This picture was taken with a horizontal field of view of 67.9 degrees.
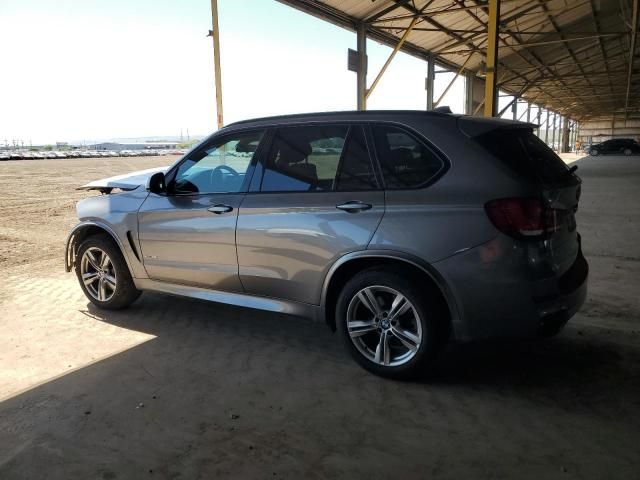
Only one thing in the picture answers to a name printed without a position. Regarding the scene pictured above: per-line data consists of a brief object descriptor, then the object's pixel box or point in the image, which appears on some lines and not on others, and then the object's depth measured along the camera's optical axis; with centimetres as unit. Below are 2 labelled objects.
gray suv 272
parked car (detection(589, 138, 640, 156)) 4072
